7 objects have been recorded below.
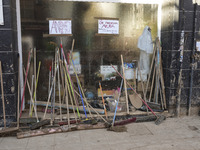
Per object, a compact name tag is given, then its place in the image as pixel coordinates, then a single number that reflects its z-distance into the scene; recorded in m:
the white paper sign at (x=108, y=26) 5.38
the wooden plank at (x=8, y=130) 4.14
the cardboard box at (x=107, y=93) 5.64
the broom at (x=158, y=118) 4.84
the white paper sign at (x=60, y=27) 5.14
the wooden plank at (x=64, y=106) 5.05
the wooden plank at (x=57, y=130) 4.14
